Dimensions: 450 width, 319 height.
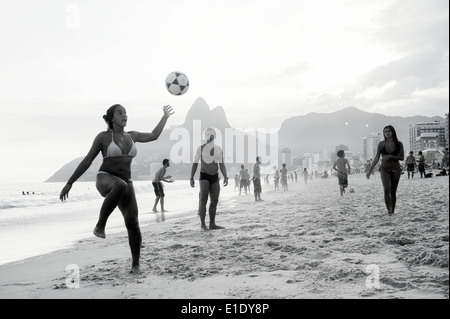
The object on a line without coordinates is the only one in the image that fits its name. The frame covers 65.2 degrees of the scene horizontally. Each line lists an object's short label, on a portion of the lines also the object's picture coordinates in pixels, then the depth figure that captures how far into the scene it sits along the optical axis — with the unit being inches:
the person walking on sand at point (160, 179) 489.4
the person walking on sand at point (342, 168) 531.5
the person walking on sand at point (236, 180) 1218.9
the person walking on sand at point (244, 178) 769.6
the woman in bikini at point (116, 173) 144.1
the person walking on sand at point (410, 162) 889.7
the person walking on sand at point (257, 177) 620.7
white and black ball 273.3
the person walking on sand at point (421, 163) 956.2
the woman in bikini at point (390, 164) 290.0
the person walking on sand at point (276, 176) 1081.4
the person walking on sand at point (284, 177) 982.0
